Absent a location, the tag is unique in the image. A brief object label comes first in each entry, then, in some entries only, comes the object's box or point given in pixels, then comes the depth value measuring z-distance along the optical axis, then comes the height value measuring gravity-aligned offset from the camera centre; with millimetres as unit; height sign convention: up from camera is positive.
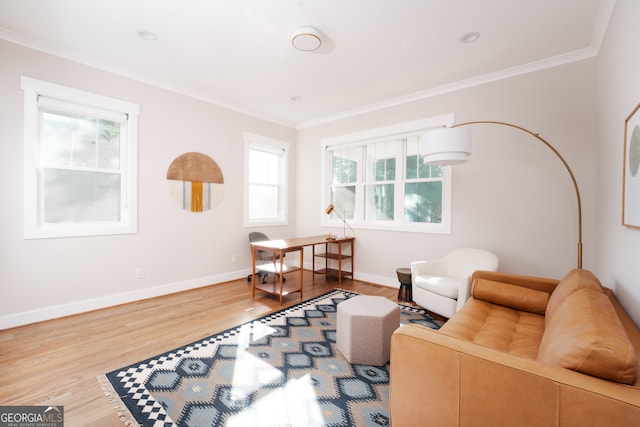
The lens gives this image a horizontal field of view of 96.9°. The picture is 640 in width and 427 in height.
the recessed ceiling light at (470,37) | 2586 +1625
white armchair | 2738 -704
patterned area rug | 1598 -1154
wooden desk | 3400 -534
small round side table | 3491 -918
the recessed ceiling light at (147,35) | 2605 +1630
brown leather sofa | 901 -583
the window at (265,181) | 4716 +534
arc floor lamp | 2387 +567
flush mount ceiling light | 2516 +1574
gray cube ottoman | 2129 -936
